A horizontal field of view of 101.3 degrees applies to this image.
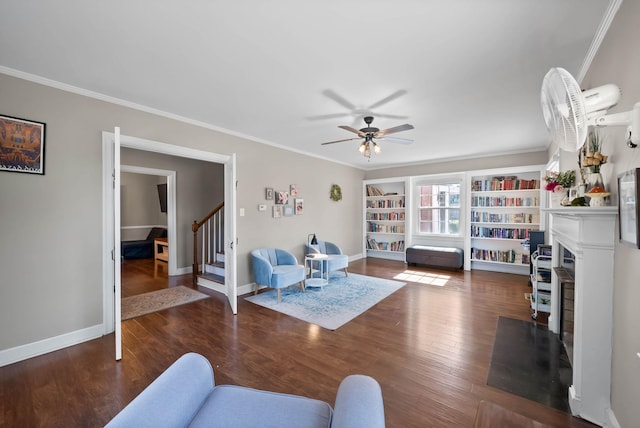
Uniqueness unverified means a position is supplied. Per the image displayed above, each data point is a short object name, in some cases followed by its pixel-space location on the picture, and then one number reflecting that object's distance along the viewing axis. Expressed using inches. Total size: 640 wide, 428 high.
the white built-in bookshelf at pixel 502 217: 211.6
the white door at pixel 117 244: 92.2
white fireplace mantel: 65.3
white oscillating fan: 43.4
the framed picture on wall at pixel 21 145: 90.1
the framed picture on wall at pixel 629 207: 48.8
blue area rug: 132.6
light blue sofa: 38.7
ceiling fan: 127.0
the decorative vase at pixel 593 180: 67.7
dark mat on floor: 78.2
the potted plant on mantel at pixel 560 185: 91.4
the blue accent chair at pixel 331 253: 196.4
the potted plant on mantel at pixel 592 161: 67.3
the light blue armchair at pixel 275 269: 154.2
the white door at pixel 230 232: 136.9
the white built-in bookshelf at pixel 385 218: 275.3
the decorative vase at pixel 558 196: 95.7
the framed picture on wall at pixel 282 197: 190.4
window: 249.9
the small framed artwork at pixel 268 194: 182.1
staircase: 193.3
